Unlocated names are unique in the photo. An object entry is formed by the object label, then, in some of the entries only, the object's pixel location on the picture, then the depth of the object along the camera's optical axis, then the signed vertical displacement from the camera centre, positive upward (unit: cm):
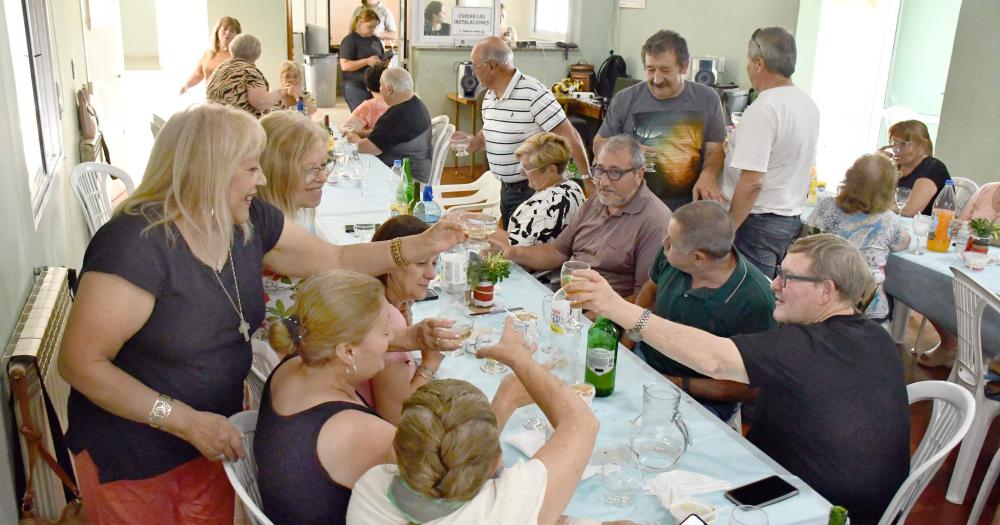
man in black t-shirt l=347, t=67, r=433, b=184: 521 -56
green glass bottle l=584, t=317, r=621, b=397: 224 -84
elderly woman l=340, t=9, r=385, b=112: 804 -18
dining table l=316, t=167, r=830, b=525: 176 -96
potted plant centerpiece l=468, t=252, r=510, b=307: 287 -82
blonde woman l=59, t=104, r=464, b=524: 169 -63
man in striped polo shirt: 462 -41
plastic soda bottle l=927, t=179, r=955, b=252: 388 -78
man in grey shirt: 400 -39
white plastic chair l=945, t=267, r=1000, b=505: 311 -122
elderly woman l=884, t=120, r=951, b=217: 451 -60
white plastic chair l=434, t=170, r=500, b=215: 467 -90
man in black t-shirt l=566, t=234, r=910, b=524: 197 -78
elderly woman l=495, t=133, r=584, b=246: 373 -69
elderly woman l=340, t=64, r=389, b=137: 593 -52
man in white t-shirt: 361 -44
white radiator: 226 -94
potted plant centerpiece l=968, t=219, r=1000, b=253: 382 -81
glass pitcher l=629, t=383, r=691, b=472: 190 -90
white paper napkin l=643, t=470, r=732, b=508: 179 -96
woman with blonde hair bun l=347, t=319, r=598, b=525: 131 -72
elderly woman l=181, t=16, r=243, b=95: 659 -13
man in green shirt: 258 -77
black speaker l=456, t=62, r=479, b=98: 787 -40
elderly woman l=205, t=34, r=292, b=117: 443 -30
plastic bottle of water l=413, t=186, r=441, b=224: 381 -79
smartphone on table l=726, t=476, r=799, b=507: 177 -95
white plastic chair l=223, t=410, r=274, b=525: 172 -95
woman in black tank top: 158 -73
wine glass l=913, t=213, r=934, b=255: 411 -85
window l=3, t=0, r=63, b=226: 338 -31
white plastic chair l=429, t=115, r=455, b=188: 603 -82
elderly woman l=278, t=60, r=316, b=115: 620 -38
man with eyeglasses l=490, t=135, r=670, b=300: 326 -71
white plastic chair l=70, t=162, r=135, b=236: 441 -87
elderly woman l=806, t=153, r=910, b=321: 367 -73
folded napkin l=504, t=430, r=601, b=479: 196 -95
